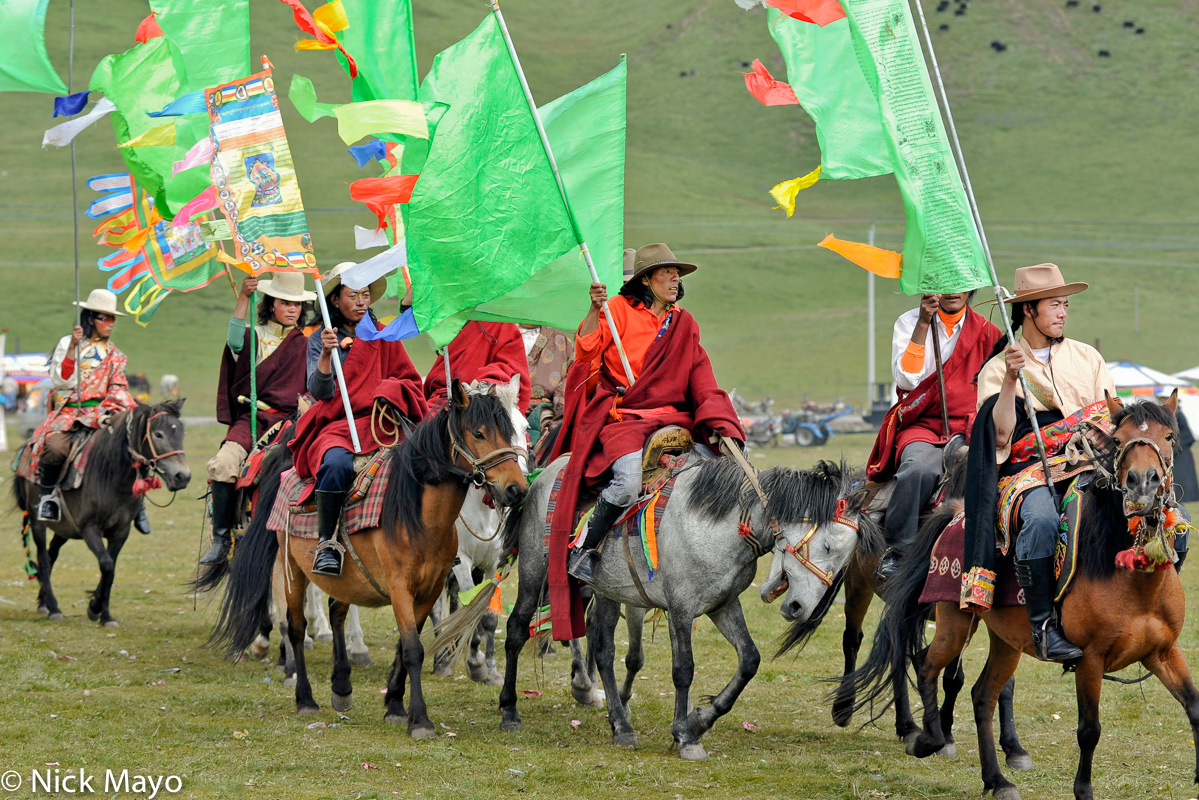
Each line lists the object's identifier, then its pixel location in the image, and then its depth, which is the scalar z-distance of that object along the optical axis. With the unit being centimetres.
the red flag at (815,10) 1297
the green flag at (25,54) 1667
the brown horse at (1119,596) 1090
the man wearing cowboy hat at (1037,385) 1199
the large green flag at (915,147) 1252
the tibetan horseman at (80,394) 2414
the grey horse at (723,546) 1352
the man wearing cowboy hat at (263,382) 2078
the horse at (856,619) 1343
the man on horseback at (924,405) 1503
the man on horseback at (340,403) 1608
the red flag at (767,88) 1334
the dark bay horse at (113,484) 2316
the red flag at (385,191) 1467
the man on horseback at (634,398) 1480
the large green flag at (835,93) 1292
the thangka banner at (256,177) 1653
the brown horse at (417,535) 1460
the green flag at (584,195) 1587
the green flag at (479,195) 1473
